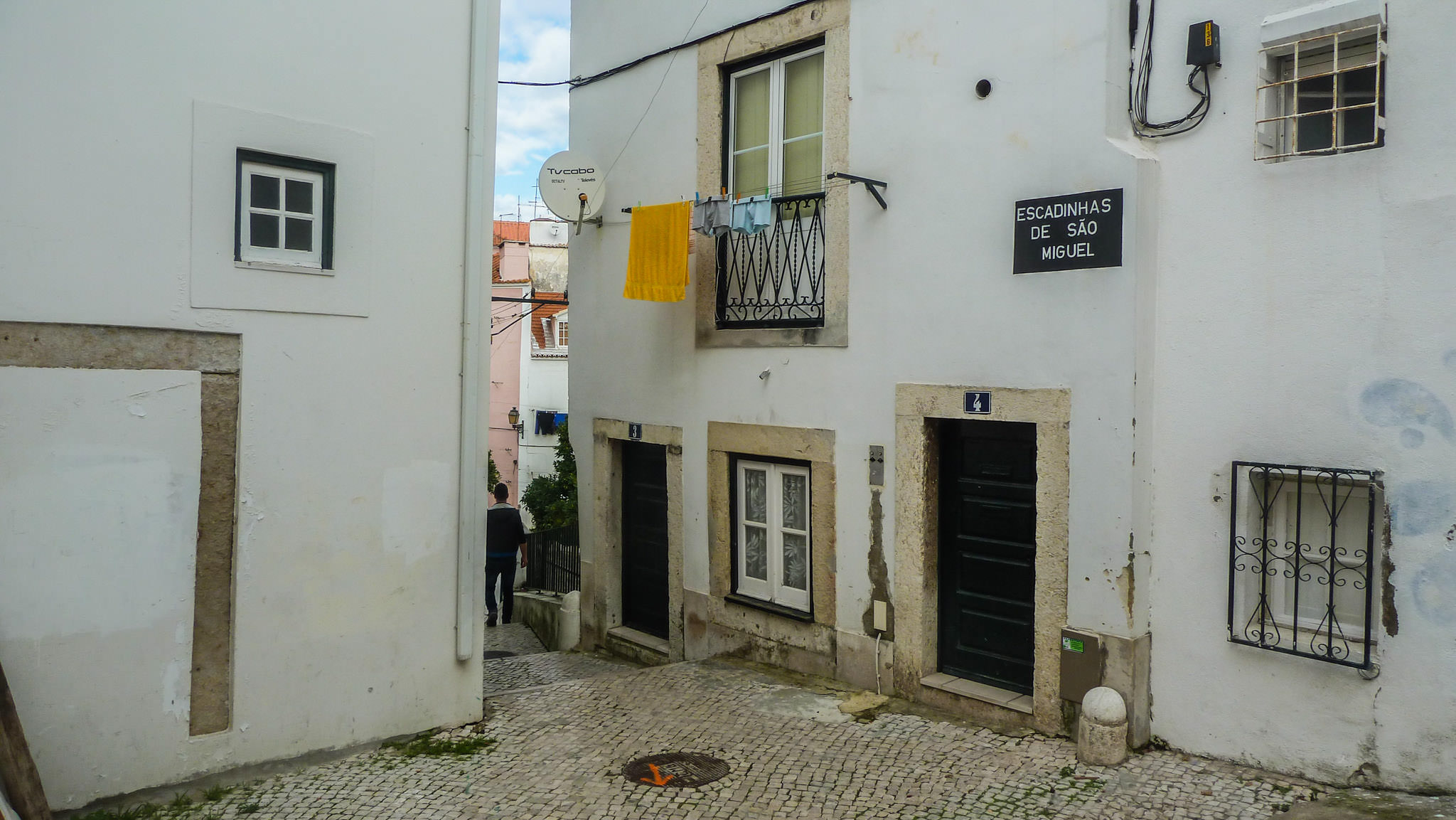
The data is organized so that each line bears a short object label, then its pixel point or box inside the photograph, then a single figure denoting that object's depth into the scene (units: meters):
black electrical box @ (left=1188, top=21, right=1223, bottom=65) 5.48
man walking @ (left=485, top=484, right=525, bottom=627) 10.61
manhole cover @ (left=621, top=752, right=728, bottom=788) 5.72
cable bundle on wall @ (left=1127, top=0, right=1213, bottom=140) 5.71
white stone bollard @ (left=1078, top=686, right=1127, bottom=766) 5.64
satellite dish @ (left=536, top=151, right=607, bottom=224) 9.21
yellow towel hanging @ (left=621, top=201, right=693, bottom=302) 8.30
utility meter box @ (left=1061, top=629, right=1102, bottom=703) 5.97
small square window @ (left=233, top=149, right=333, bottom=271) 5.73
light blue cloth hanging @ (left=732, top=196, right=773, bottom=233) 7.57
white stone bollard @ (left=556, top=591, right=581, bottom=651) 10.34
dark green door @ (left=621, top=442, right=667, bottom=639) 9.43
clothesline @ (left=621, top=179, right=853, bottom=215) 7.45
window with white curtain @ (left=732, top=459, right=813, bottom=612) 7.98
